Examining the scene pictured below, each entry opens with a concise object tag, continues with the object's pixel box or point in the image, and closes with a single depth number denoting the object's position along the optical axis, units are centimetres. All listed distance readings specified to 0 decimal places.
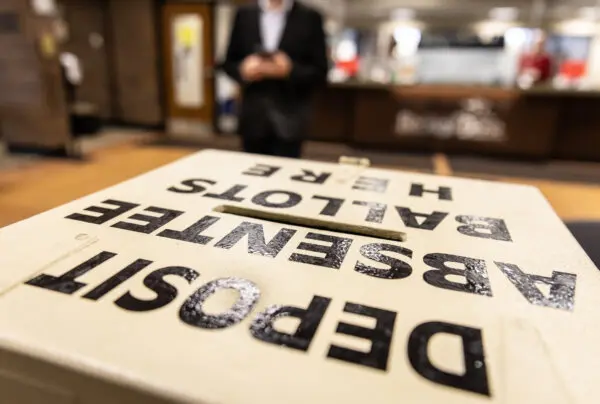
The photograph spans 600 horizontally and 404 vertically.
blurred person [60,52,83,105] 526
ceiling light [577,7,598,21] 653
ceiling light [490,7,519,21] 675
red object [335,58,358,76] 623
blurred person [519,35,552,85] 540
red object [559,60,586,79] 541
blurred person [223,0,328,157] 200
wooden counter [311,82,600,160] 467
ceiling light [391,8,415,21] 707
